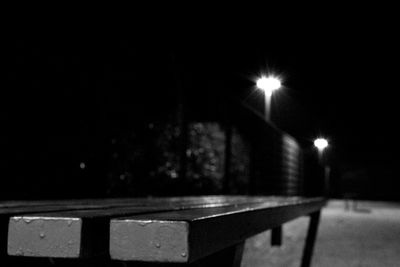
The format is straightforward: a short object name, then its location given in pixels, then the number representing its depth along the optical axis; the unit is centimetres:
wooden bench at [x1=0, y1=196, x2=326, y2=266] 78
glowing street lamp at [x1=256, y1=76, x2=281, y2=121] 841
